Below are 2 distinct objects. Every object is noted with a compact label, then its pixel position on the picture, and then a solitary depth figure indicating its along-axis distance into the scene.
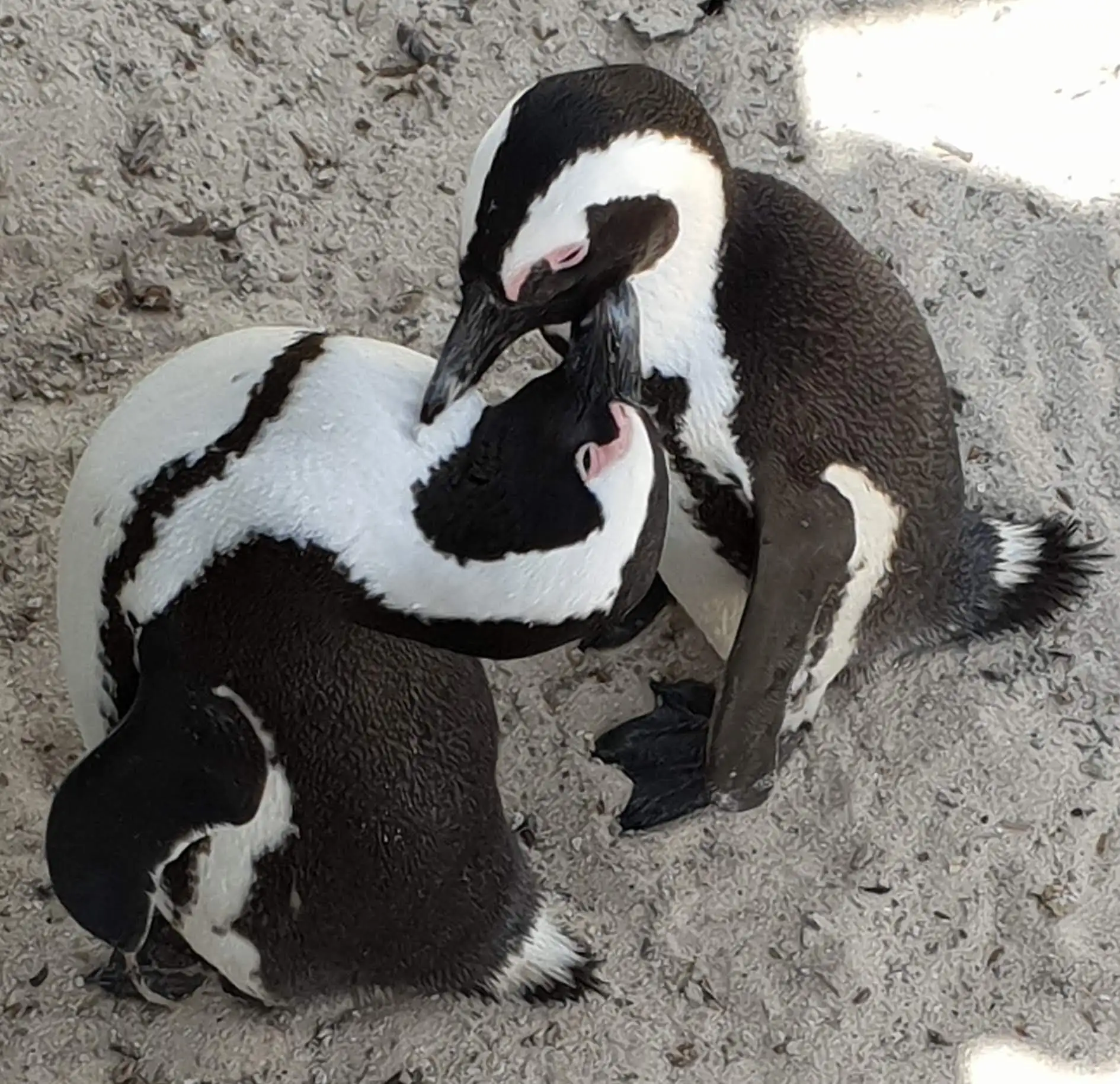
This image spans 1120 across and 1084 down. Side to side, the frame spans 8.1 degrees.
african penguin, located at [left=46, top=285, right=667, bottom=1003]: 2.95
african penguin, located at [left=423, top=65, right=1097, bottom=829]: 2.97
